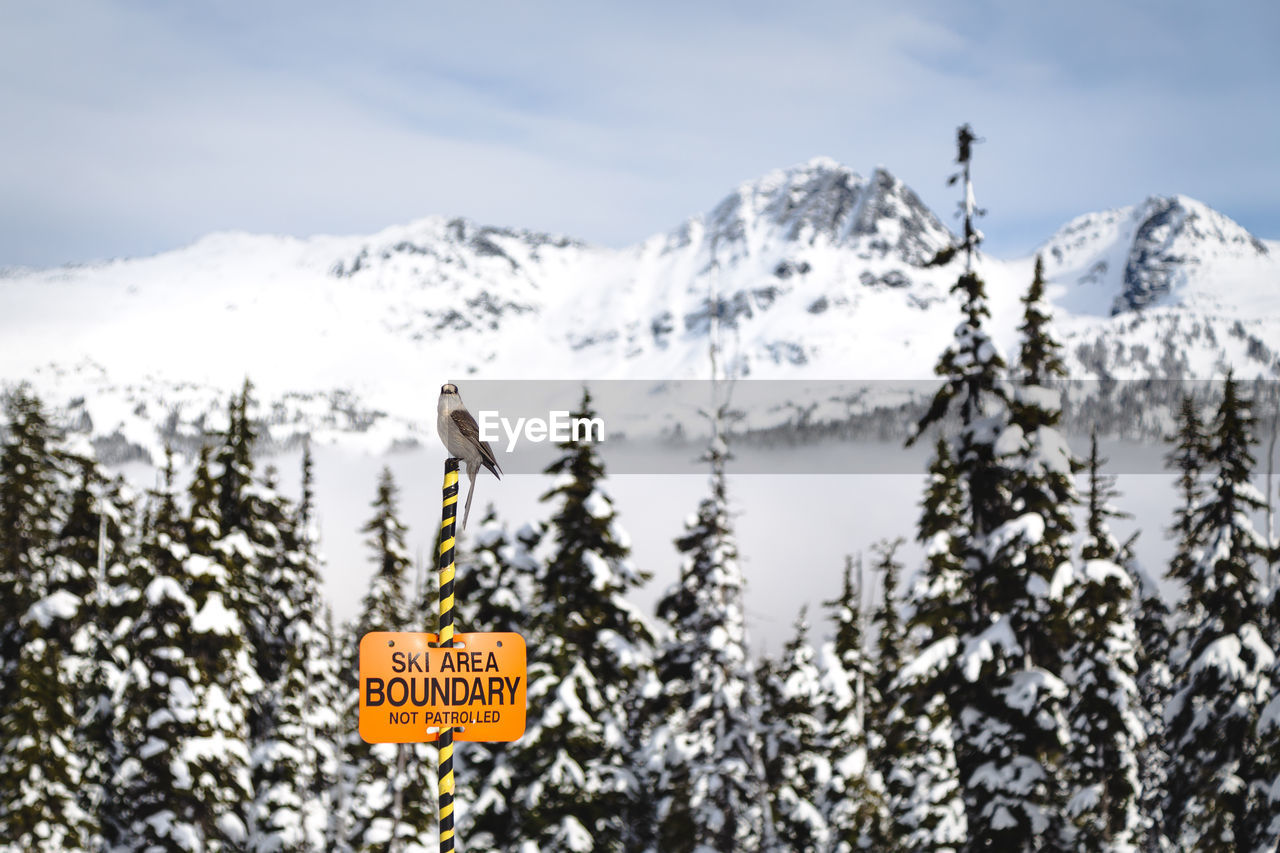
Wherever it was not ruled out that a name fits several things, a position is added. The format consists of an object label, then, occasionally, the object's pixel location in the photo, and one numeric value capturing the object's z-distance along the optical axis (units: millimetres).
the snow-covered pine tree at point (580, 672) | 21219
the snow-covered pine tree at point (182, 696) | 23156
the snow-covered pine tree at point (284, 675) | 29750
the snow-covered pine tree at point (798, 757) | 34156
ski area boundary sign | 7906
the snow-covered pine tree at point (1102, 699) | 22688
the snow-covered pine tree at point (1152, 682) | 32000
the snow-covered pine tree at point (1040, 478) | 17047
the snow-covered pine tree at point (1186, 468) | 29766
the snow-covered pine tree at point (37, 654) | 28797
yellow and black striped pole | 7715
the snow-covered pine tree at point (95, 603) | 28391
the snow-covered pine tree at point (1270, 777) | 15213
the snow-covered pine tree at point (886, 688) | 32188
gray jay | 7840
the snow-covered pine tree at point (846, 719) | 34188
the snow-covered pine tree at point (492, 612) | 23000
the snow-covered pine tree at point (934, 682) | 17656
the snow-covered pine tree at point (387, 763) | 26797
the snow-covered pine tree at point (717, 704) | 25141
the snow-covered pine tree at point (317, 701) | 30469
